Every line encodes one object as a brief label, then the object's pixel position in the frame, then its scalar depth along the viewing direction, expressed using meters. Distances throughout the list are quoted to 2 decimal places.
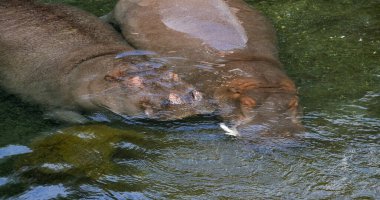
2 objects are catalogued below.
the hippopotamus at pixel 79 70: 13.15
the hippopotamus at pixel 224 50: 12.53
